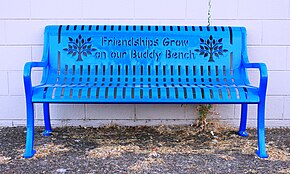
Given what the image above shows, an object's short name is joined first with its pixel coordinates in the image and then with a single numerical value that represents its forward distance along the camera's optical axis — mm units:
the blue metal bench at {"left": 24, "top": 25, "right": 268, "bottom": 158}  3521
